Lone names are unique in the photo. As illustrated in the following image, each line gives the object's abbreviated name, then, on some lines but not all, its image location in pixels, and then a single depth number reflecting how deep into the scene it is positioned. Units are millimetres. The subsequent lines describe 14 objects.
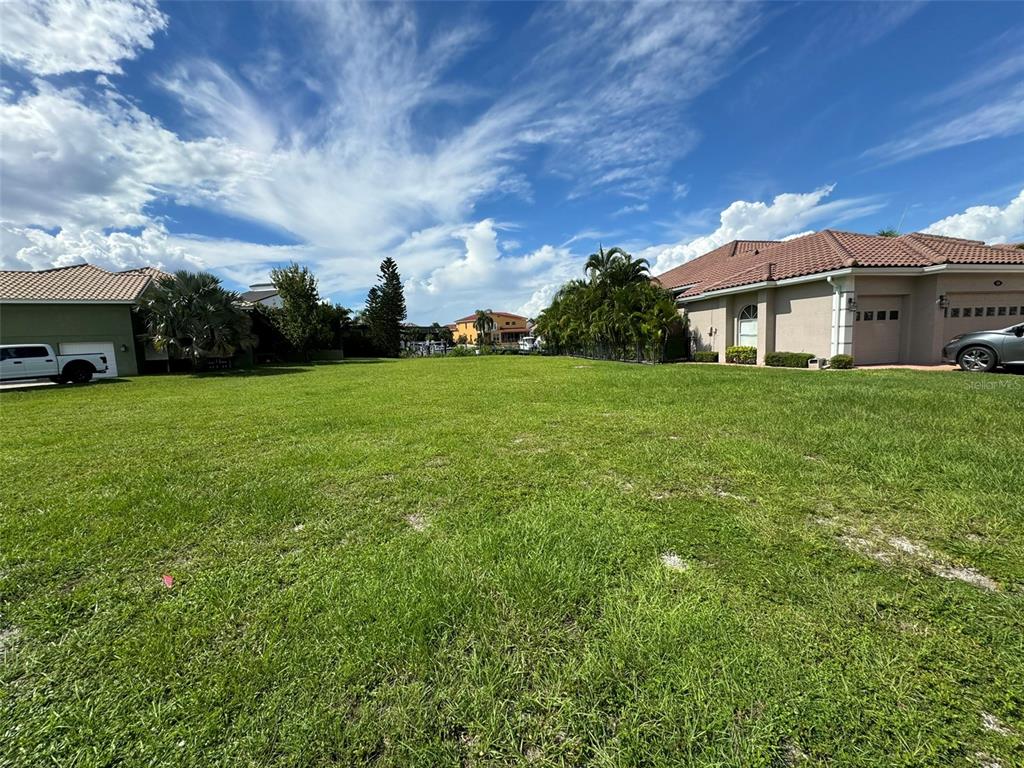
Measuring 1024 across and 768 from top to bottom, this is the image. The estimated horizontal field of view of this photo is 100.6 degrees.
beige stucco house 14898
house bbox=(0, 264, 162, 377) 19625
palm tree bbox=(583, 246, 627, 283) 25812
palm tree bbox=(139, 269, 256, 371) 19969
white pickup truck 15000
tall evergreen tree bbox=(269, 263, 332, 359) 29844
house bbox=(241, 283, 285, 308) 43969
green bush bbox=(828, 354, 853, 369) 14781
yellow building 91375
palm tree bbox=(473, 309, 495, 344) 80312
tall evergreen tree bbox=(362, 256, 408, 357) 43406
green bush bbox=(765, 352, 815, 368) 16016
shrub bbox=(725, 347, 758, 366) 18297
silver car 11539
